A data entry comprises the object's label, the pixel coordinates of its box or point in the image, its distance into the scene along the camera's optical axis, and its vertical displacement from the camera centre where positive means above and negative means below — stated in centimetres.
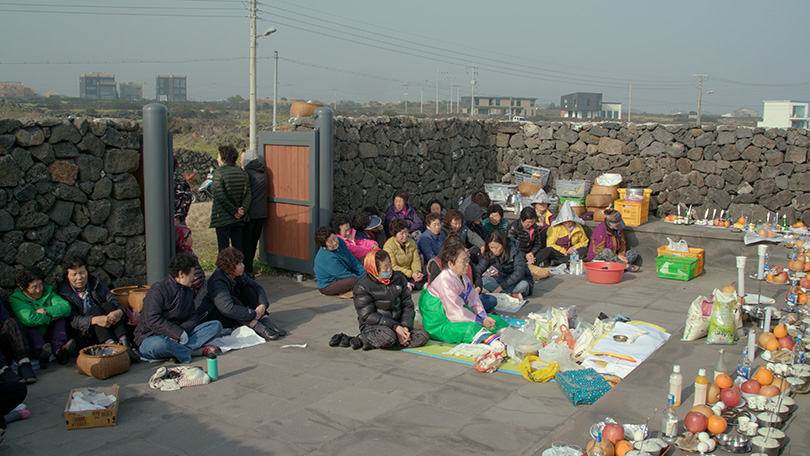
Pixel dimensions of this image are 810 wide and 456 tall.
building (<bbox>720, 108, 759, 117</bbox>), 11288 +694
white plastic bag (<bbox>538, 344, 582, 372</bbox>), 588 -185
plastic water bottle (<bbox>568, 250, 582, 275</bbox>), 1036 -180
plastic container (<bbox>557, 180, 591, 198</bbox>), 1281 -79
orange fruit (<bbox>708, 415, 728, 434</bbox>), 408 -167
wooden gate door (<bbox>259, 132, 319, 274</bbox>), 914 -80
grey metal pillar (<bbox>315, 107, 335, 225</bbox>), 905 -27
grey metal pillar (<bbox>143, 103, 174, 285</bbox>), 731 -59
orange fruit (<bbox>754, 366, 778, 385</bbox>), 470 -157
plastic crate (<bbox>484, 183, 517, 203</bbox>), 1350 -92
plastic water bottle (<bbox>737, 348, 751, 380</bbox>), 499 -164
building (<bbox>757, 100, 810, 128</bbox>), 5262 +333
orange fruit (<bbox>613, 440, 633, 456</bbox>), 387 -173
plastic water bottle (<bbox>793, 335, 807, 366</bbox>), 519 -157
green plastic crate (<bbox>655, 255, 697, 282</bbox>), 1014 -179
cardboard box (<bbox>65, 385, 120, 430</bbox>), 473 -201
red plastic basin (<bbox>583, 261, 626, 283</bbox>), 978 -181
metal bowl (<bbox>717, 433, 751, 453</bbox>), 395 -173
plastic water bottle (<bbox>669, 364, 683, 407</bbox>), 454 -159
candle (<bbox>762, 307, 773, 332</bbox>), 592 -148
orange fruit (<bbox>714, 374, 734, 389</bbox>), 460 -158
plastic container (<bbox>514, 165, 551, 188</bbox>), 1359 -58
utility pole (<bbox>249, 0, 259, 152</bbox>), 2582 +252
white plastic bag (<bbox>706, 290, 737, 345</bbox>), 604 -155
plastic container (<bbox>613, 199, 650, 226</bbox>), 1215 -114
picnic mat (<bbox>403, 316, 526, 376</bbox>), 604 -200
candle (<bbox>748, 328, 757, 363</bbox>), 536 -154
